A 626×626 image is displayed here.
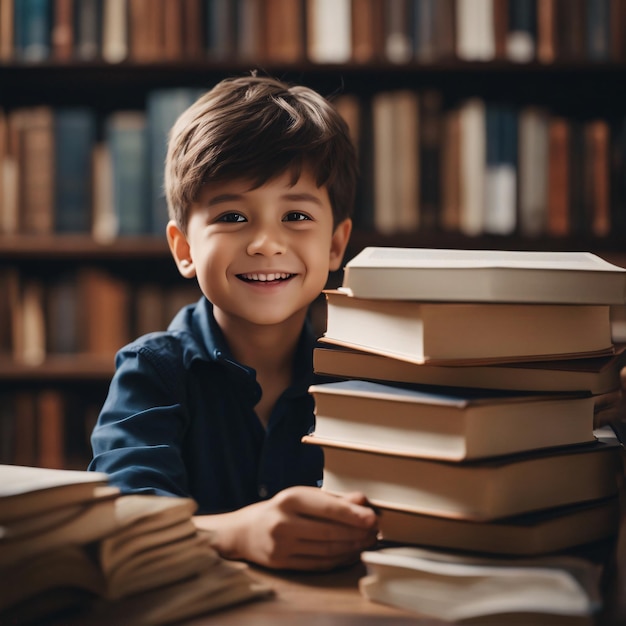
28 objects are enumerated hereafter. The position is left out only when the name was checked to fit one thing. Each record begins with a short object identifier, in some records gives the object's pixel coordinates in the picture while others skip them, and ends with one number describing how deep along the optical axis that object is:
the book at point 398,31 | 1.78
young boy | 0.94
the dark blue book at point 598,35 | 1.80
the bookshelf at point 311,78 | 1.79
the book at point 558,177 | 1.81
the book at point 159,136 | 1.83
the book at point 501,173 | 1.80
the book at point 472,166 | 1.80
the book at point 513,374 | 0.62
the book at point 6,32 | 1.82
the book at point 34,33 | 1.83
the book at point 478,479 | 0.56
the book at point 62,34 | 1.82
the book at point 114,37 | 1.83
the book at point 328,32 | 1.78
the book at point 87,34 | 1.83
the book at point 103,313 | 1.92
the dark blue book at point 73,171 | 1.87
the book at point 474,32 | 1.77
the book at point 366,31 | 1.77
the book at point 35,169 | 1.86
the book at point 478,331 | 0.60
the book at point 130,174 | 1.85
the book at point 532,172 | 1.81
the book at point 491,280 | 0.59
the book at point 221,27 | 1.82
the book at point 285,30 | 1.79
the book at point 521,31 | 1.78
